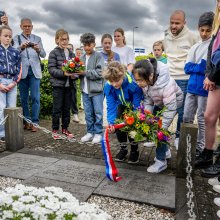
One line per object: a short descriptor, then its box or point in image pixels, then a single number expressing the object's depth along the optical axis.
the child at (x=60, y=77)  5.30
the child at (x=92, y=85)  5.05
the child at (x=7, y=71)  5.14
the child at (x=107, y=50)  5.64
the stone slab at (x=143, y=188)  3.02
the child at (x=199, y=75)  4.01
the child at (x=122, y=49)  6.07
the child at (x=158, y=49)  6.45
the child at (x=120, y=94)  3.96
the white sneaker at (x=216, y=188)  3.30
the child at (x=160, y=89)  3.70
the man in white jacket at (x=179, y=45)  4.68
